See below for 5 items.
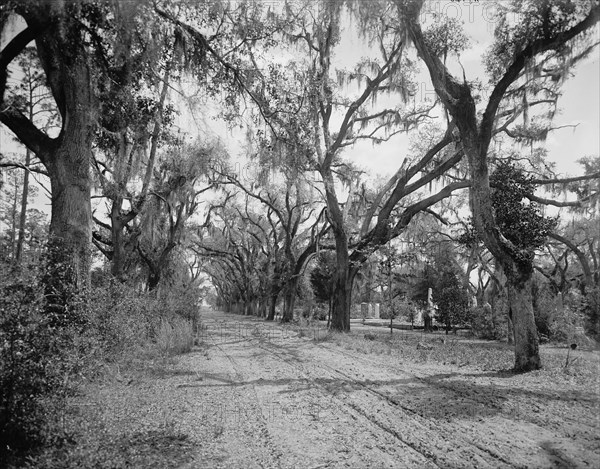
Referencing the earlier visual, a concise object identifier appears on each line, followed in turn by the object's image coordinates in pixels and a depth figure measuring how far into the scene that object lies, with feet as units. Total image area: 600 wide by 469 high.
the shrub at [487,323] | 60.59
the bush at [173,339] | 33.63
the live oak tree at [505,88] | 24.71
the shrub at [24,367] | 11.19
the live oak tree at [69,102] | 17.99
